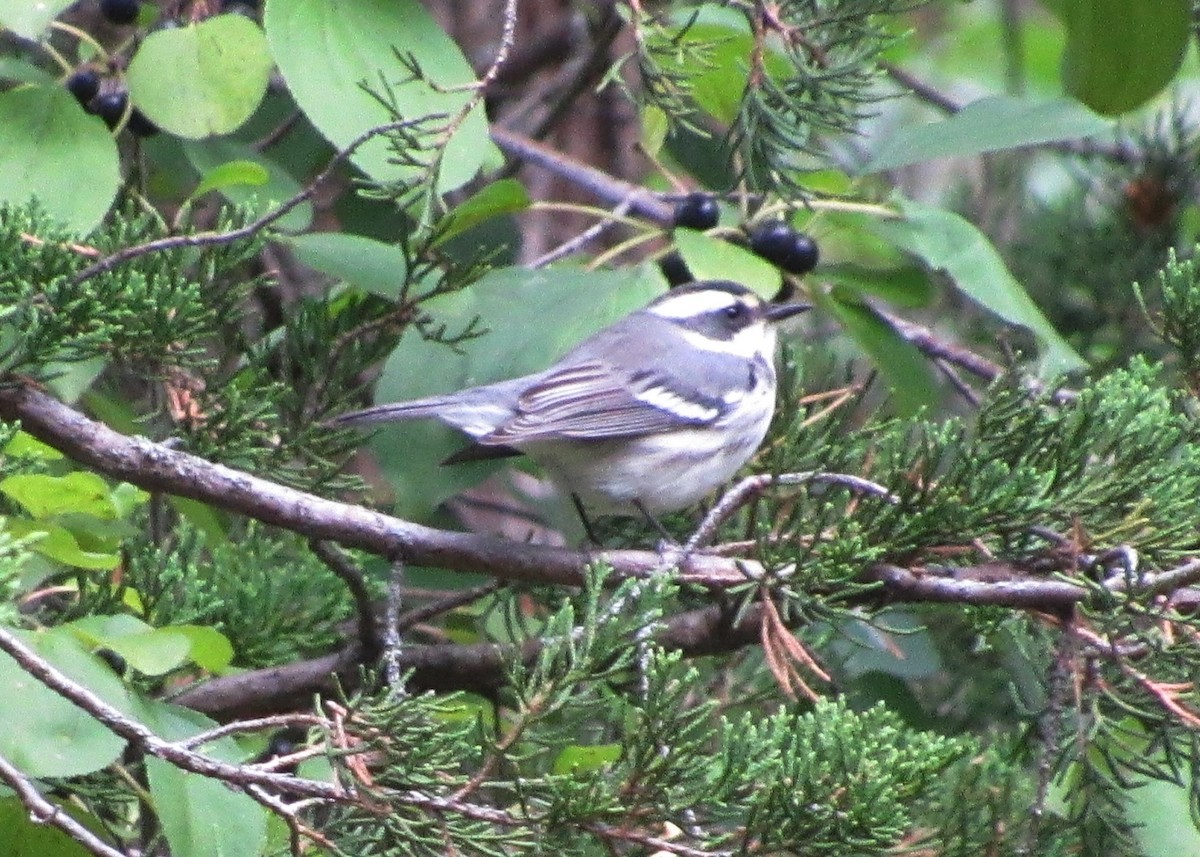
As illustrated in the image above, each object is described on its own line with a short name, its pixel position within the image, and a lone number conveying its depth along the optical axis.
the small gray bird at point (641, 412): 5.75
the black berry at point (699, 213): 6.04
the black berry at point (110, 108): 5.38
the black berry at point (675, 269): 6.24
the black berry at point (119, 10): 5.79
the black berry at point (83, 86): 5.39
